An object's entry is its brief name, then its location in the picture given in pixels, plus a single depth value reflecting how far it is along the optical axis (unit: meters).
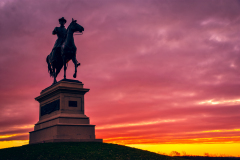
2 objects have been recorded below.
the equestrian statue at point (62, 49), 23.95
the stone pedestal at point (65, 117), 21.67
